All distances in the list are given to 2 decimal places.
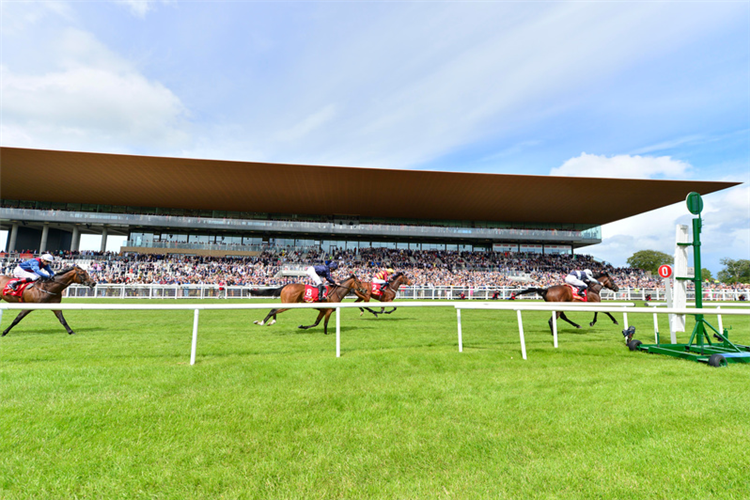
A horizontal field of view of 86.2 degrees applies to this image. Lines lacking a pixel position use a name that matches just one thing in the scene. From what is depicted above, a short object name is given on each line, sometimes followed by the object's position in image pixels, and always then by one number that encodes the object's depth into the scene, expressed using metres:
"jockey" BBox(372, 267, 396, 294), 12.69
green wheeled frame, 5.29
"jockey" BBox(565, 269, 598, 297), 9.87
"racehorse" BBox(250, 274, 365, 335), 8.97
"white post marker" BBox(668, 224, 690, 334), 6.43
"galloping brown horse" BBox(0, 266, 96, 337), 8.38
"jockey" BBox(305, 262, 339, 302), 9.14
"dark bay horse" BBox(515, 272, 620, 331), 9.48
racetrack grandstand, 30.41
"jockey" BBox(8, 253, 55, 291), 8.40
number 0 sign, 7.16
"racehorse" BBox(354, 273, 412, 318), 12.66
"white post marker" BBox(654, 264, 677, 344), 6.72
